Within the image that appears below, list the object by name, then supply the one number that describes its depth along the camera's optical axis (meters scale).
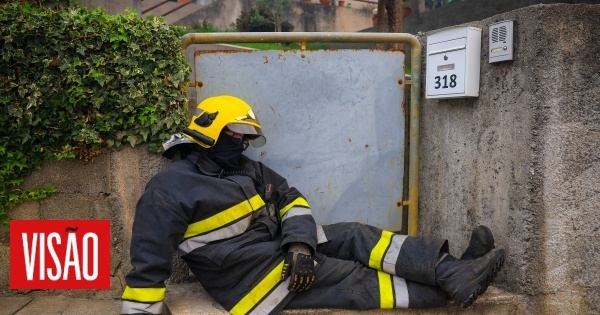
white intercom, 3.35
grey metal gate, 4.01
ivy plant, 3.40
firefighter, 3.05
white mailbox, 3.60
